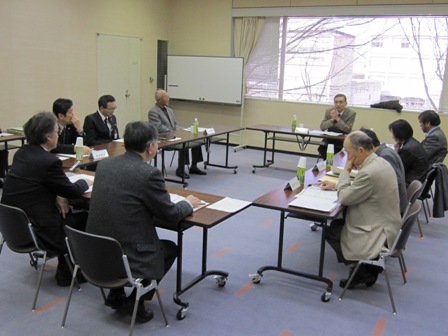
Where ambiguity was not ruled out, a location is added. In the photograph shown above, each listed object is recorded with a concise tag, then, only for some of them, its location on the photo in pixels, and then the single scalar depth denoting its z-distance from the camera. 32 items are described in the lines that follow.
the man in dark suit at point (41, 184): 2.78
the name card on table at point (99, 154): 4.21
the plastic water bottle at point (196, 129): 6.10
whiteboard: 8.43
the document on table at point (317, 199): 3.02
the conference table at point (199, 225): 2.60
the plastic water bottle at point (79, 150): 3.93
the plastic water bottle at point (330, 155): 4.17
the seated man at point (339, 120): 6.45
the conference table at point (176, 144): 4.07
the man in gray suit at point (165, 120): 6.11
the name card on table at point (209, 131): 6.12
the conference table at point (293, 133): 6.22
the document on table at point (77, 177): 3.32
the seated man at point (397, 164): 3.49
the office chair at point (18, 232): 2.64
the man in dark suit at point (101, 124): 4.97
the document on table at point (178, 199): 2.83
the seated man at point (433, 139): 4.68
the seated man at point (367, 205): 2.95
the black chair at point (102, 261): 2.25
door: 7.63
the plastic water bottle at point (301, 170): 3.57
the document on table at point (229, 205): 2.82
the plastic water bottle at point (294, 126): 6.57
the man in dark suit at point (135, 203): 2.38
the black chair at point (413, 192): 3.52
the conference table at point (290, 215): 2.95
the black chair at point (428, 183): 4.45
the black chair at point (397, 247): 2.85
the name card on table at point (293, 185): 3.48
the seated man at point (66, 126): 4.25
